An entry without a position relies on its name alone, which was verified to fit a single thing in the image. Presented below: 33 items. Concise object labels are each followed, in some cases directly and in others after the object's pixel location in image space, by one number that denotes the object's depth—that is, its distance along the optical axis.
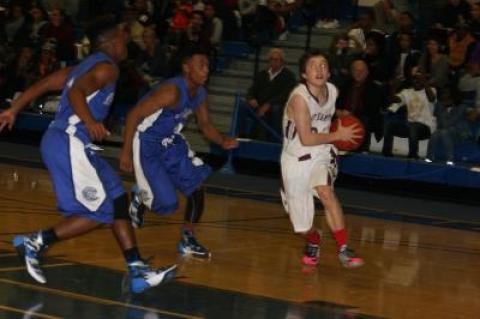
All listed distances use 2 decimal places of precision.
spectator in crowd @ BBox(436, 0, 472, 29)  18.86
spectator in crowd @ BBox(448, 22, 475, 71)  17.80
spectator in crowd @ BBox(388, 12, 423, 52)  18.12
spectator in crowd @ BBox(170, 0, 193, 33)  21.22
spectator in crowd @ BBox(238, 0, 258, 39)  21.28
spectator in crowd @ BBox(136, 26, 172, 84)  20.03
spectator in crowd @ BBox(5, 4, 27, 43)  22.39
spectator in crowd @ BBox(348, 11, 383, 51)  18.44
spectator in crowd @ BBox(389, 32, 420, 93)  17.53
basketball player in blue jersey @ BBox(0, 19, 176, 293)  7.75
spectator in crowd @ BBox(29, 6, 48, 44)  22.03
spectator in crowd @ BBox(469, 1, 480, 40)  18.14
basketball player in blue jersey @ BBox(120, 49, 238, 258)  9.45
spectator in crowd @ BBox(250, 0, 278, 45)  20.91
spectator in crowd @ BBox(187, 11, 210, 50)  20.03
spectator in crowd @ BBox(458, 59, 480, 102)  17.23
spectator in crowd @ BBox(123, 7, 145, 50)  21.14
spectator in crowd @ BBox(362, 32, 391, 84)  17.83
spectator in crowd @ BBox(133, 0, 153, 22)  21.89
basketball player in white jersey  9.60
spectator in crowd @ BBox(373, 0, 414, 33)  19.38
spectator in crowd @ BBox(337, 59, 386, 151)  16.75
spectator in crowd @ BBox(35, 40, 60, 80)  20.47
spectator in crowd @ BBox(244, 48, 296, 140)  18.00
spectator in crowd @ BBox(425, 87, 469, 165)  16.66
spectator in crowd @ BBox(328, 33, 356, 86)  17.75
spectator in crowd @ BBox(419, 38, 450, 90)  17.30
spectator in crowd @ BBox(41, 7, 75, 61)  21.27
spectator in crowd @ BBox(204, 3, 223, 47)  20.70
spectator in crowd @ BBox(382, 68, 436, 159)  16.72
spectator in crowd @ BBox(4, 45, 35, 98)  20.78
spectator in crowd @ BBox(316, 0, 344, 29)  21.19
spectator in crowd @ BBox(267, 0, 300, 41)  21.14
